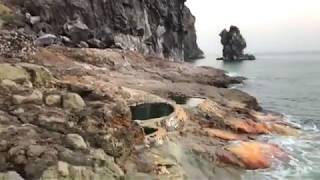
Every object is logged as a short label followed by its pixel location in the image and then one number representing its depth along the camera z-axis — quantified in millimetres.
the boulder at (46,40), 26013
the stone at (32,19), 31834
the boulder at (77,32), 31649
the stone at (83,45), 29445
